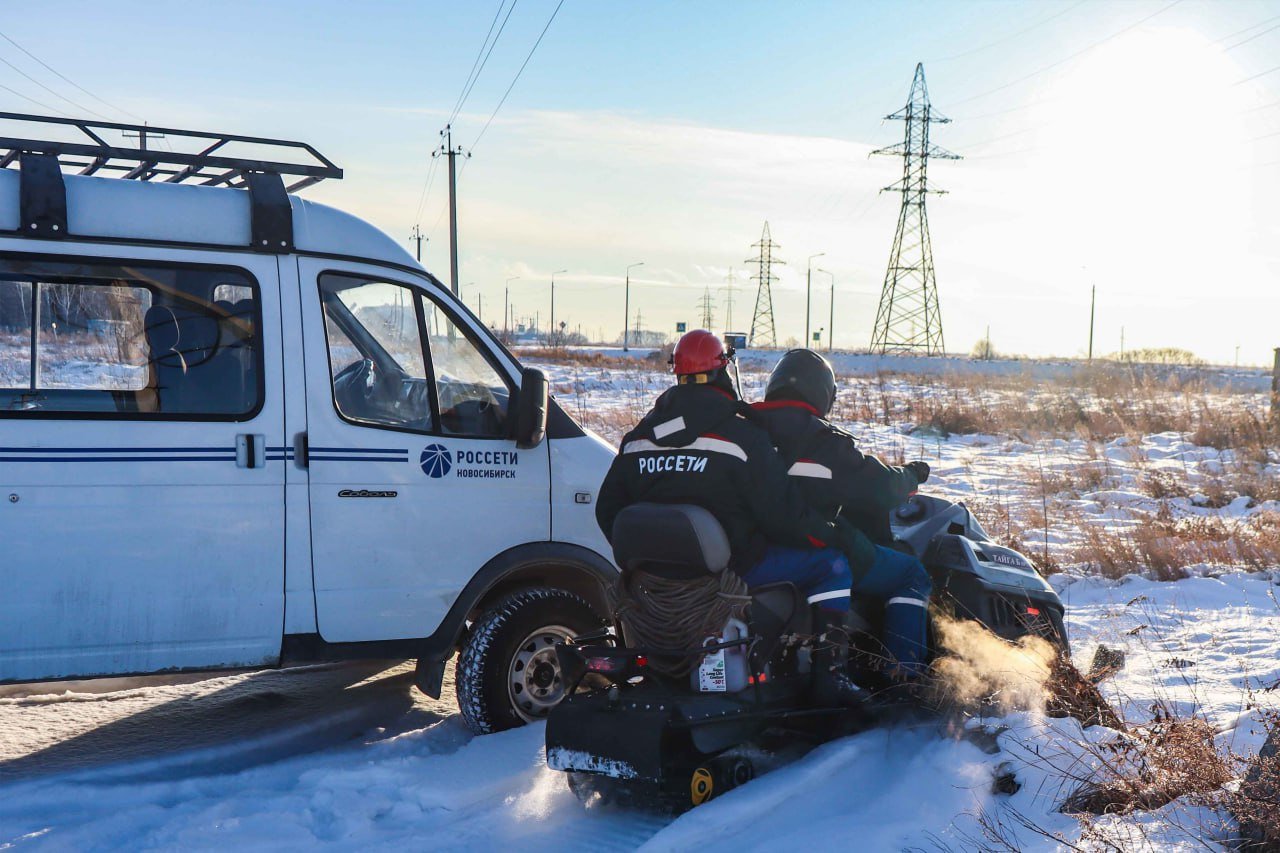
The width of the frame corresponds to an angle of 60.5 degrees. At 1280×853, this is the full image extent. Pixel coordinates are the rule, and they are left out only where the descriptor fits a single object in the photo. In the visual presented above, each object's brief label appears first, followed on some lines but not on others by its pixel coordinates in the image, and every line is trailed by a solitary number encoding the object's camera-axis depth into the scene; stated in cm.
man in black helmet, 506
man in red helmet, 472
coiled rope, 462
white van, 485
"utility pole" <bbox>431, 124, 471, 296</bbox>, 3532
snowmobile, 443
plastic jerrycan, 456
